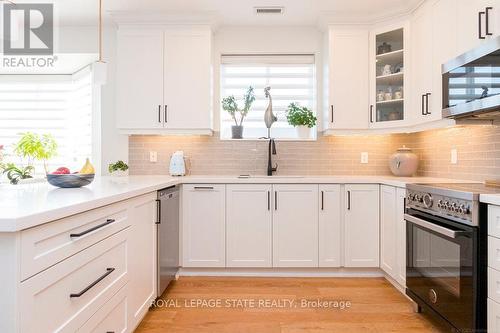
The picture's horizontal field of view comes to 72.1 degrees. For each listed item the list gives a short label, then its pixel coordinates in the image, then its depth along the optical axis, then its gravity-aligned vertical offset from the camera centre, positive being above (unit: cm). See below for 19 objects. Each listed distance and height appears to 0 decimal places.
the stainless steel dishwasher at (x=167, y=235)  250 -56
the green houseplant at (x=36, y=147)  364 +18
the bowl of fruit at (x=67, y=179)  191 -9
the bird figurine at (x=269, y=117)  360 +50
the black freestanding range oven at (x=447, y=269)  175 -61
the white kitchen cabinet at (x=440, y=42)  247 +93
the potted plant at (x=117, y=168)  333 -4
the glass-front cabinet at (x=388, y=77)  318 +84
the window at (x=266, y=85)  377 +86
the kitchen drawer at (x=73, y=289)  108 -48
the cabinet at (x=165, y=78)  335 +84
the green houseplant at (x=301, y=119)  352 +47
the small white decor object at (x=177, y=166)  339 -2
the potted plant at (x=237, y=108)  359 +60
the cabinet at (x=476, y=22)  205 +91
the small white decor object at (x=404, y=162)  328 +3
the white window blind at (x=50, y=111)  383 +60
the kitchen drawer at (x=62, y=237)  105 -27
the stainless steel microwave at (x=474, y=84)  186 +49
